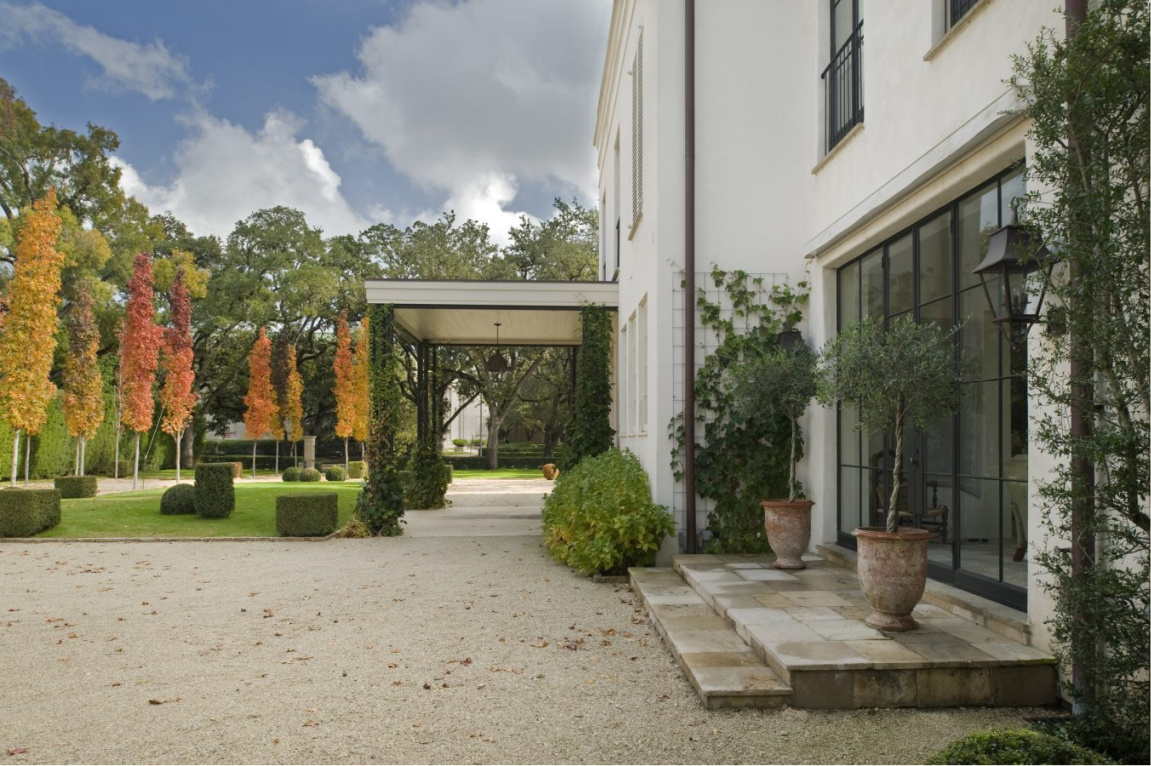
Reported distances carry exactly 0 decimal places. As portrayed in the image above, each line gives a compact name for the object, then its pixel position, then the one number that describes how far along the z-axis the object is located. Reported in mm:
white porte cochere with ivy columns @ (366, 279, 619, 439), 10961
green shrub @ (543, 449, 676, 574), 7738
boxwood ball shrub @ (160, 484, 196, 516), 13039
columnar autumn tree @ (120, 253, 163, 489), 18672
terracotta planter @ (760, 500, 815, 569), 6691
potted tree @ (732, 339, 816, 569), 6695
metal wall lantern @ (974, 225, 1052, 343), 3604
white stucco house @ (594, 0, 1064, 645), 4789
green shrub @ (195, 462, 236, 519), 12750
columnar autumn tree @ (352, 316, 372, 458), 25969
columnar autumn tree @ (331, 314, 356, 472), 26750
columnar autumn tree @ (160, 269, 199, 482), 19875
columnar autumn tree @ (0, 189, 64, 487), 15961
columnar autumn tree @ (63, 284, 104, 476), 18641
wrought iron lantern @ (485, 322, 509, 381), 16281
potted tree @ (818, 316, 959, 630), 4348
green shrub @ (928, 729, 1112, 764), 2570
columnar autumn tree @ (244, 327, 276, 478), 26031
